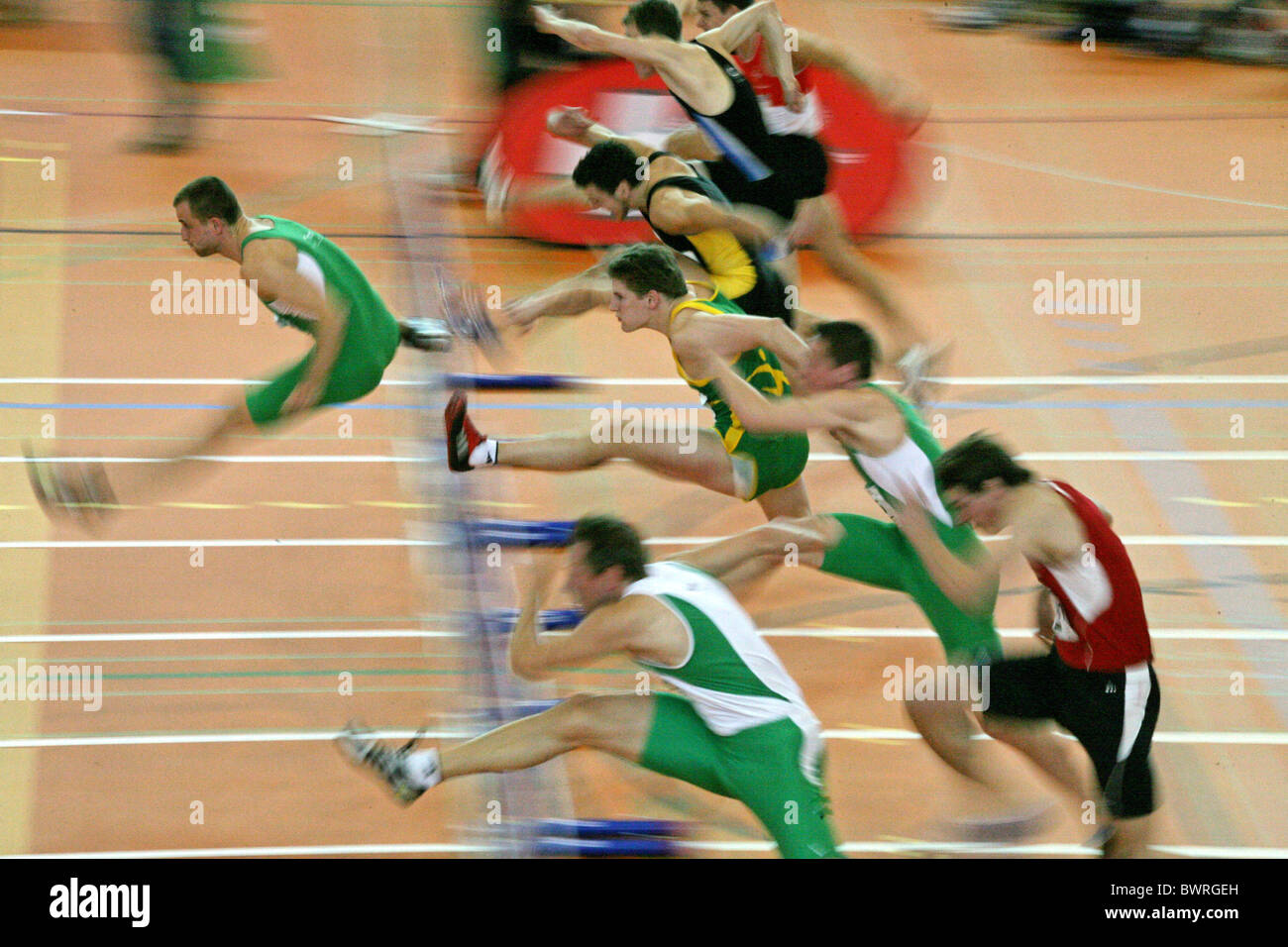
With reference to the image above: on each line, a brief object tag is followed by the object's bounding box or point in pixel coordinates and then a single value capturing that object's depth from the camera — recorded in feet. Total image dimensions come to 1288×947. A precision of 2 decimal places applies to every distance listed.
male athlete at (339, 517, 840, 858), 29.58
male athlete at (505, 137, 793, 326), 43.50
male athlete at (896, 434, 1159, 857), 30.32
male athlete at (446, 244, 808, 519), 38.01
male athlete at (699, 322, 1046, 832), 34.30
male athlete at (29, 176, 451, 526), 41.60
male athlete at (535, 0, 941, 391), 48.03
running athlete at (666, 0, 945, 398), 49.85
